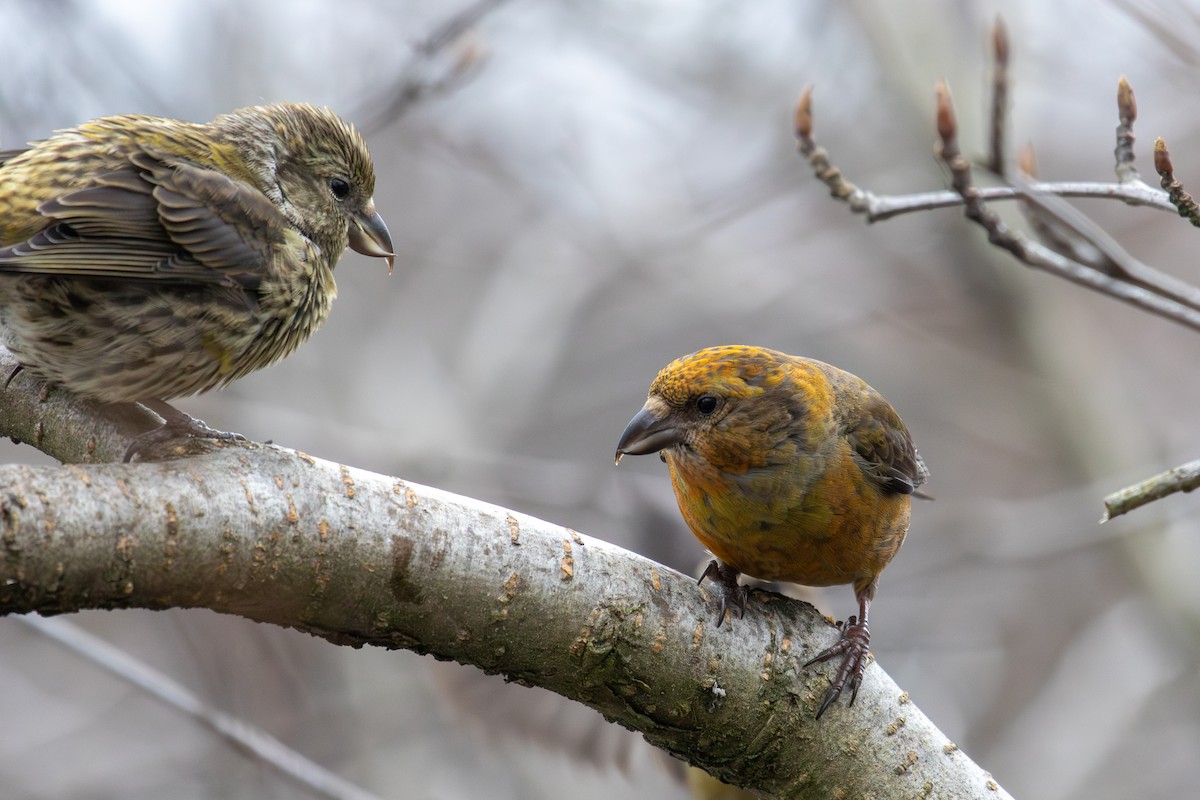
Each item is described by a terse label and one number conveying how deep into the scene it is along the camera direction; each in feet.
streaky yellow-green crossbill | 20.81
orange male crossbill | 24.84
